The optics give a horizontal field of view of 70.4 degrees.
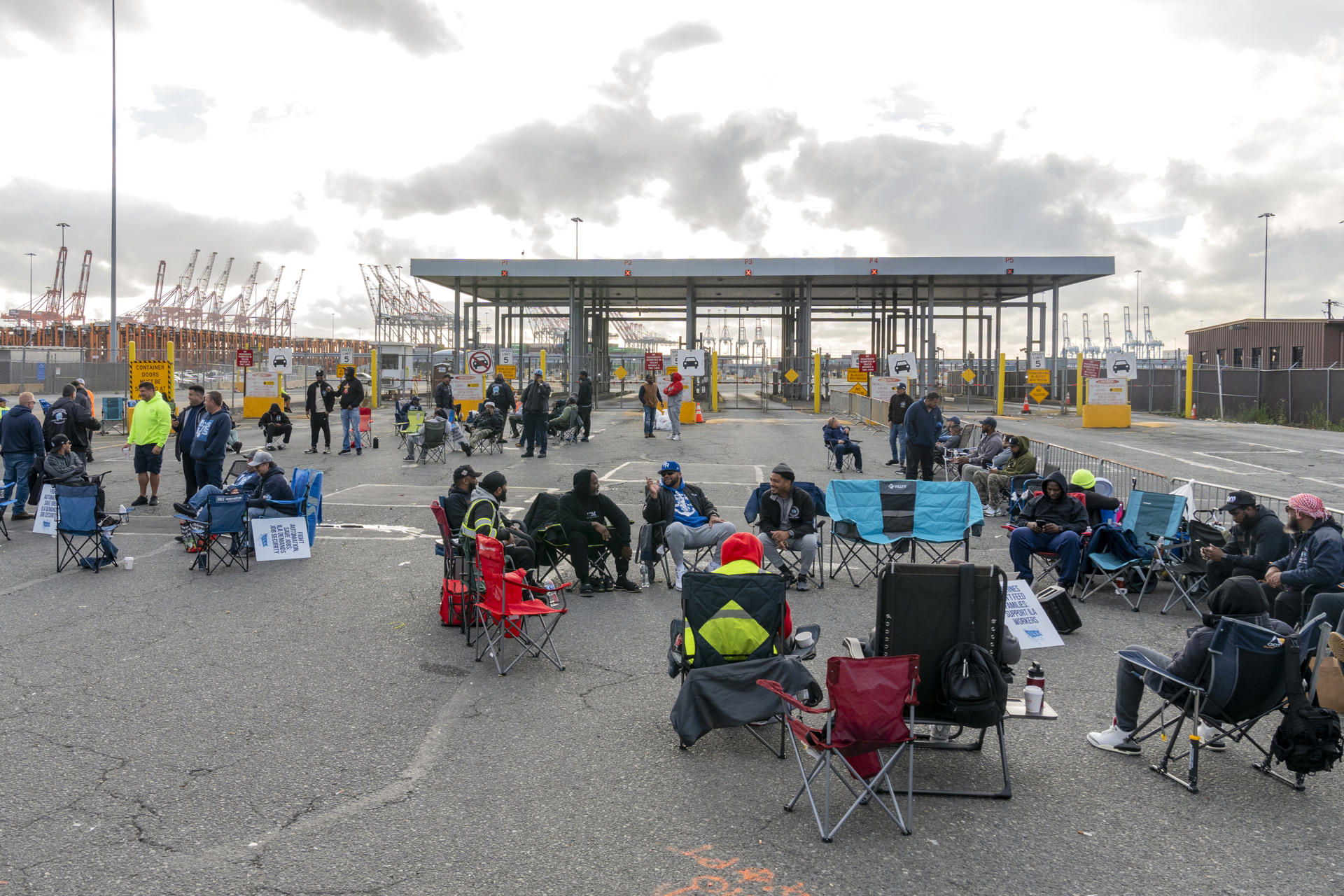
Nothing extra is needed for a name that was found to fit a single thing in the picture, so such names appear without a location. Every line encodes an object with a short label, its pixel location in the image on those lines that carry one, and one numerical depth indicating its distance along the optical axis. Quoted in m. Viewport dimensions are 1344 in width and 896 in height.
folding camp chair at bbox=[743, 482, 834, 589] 9.13
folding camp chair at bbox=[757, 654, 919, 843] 4.25
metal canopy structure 38.25
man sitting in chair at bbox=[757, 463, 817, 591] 8.83
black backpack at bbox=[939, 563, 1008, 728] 4.50
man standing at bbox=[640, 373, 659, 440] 24.39
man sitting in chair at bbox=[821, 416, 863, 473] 17.45
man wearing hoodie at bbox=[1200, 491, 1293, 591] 6.98
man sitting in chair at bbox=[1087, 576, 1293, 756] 5.00
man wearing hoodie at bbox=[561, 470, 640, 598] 8.30
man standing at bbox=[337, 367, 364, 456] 19.59
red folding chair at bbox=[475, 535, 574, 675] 6.38
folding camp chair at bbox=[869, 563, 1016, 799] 4.77
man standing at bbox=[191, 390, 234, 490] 11.01
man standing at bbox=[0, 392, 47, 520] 11.54
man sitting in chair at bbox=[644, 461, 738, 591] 8.70
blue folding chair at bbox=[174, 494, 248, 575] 9.16
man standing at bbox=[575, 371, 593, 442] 21.98
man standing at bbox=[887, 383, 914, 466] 18.31
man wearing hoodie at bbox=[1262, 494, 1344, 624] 6.20
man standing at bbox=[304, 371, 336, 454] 19.88
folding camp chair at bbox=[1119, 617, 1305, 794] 4.57
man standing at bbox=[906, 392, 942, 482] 14.07
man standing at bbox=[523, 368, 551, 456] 19.20
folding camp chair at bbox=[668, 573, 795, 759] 5.14
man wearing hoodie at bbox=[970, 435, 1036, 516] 12.70
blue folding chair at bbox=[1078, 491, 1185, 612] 8.34
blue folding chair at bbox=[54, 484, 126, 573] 9.02
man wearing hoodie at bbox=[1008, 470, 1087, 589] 8.45
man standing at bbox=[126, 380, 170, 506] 12.19
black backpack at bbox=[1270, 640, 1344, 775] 4.44
